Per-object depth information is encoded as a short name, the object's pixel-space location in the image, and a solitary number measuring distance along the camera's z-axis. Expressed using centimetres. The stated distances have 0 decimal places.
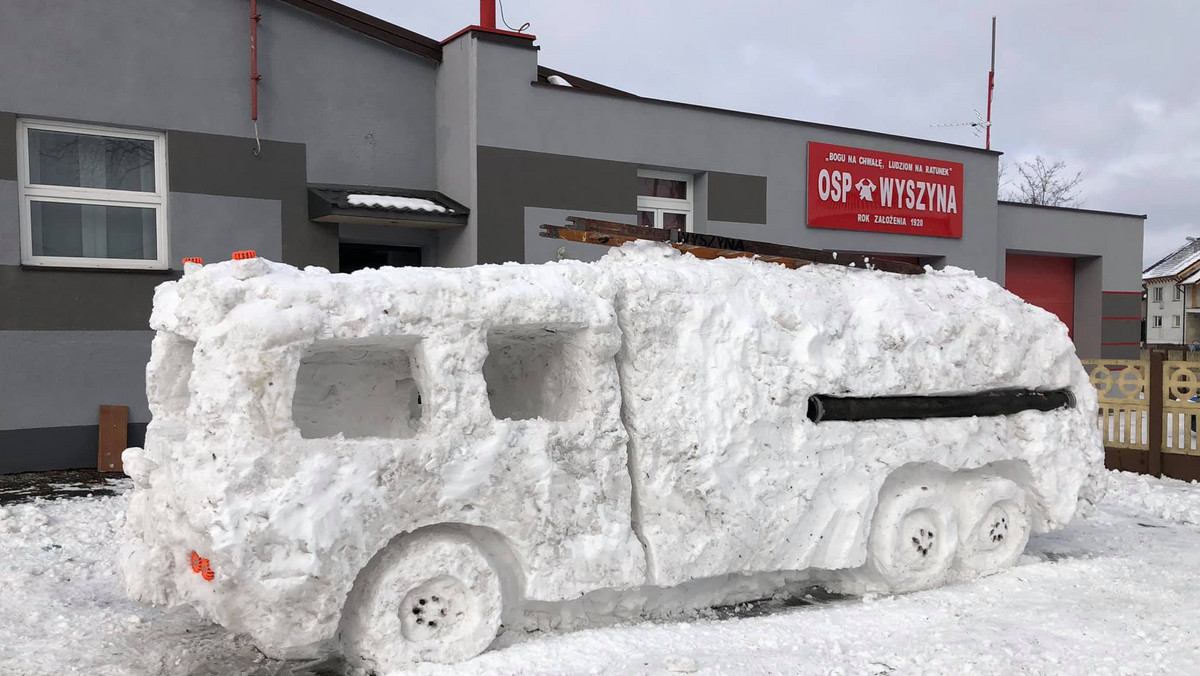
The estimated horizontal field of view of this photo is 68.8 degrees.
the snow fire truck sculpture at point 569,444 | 350
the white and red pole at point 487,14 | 992
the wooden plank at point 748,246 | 475
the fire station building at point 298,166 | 803
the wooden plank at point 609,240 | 473
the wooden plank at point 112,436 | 817
